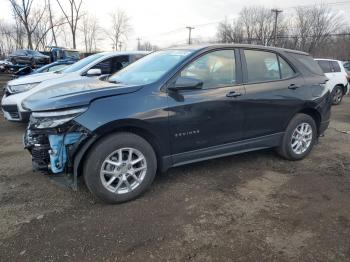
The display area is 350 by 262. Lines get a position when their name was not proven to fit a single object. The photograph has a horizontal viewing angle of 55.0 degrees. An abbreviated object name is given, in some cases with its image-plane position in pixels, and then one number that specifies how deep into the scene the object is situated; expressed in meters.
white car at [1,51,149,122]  6.53
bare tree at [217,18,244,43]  62.44
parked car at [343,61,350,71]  20.46
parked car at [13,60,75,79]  10.08
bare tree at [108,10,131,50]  67.00
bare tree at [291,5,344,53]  51.78
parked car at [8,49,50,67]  24.44
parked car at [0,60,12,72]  23.86
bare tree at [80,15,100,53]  63.02
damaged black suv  3.46
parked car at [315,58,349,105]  11.89
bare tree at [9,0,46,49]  33.62
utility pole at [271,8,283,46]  49.47
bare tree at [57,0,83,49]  40.22
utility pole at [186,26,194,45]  69.61
